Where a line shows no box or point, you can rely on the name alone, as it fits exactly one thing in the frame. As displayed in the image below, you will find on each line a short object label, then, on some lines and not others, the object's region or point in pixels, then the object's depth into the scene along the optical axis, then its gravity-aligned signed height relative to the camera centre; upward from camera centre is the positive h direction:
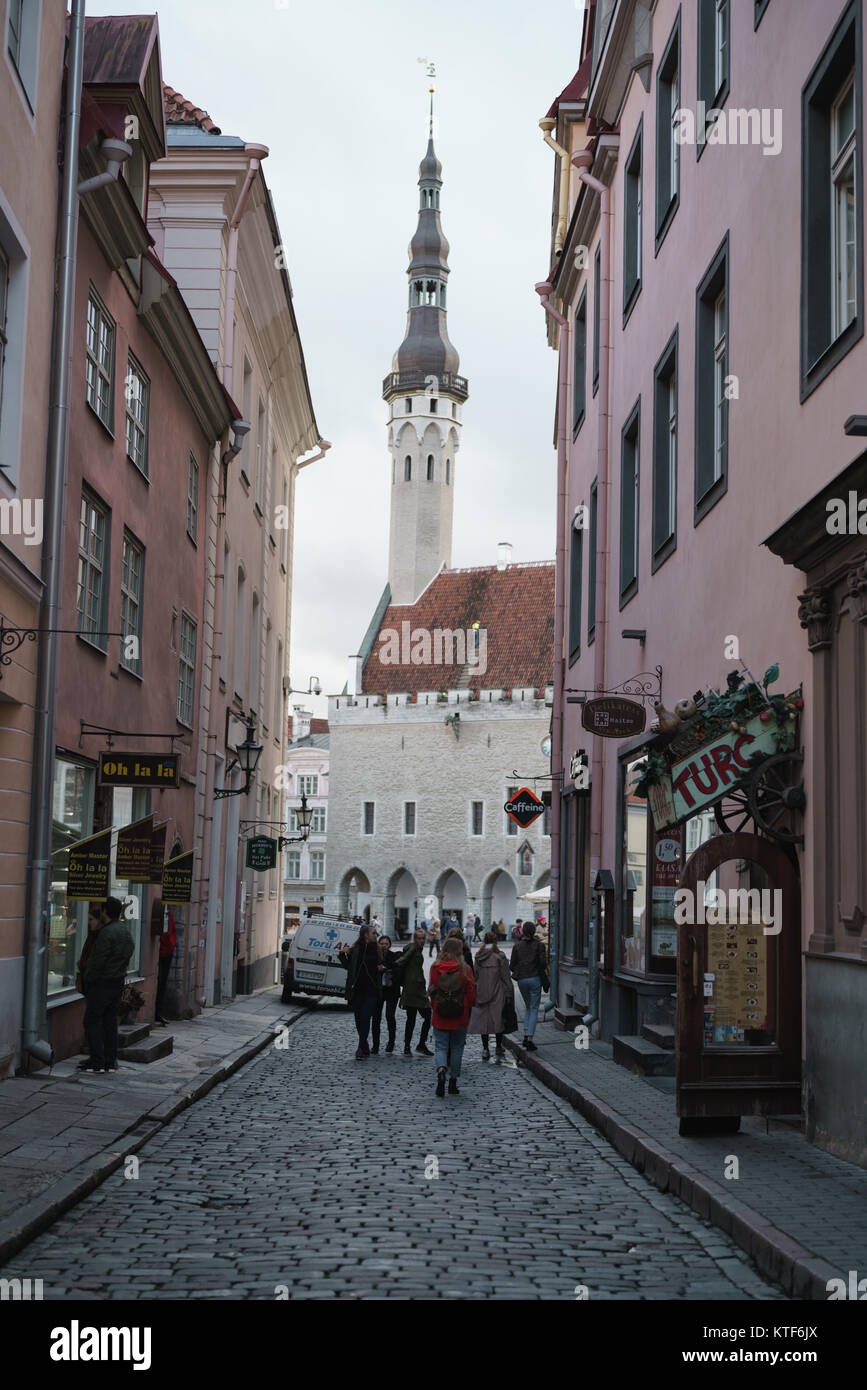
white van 28.42 -1.73
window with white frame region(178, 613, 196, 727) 22.05 +2.65
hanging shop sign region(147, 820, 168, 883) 17.06 +0.10
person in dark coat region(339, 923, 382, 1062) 17.92 -1.36
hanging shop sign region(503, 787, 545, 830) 25.72 +0.95
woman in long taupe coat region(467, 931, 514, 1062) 18.16 -1.41
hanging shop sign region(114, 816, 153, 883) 15.05 +0.07
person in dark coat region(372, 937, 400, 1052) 19.34 -1.62
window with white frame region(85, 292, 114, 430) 15.62 +5.01
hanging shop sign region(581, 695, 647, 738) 15.35 +1.46
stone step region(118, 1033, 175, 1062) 15.30 -1.90
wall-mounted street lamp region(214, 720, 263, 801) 24.44 +1.68
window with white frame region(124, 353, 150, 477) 17.73 +5.09
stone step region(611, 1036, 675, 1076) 14.04 -1.72
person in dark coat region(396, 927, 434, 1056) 18.95 -1.42
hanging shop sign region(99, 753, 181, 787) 14.79 +0.83
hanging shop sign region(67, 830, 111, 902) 13.91 -0.12
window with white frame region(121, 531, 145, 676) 17.58 +2.92
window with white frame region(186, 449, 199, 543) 22.08 +5.08
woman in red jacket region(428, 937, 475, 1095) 14.61 -1.31
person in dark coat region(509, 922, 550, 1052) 19.31 -1.33
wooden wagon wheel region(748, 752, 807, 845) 10.39 +0.49
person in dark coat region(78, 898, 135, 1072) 13.65 -1.08
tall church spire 85.50 +24.82
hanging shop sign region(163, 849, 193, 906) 18.80 -0.26
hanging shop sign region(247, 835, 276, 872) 27.33 +0.13
